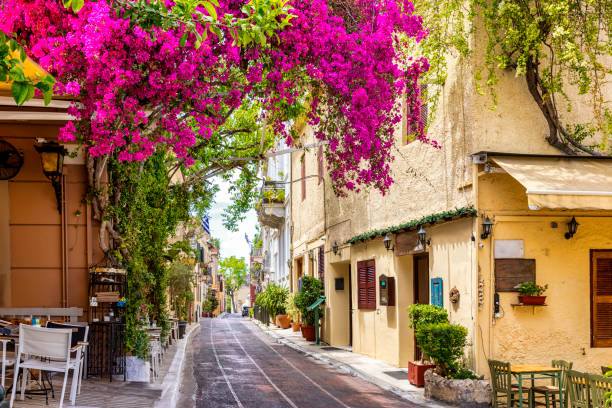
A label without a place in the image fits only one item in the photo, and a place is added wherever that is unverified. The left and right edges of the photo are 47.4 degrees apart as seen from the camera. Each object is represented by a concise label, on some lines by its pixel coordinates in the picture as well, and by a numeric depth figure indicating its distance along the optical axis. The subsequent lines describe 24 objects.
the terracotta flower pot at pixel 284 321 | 33.25
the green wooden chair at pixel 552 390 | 9.79
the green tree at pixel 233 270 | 112.69
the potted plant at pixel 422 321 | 12.61
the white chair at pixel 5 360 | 7.73
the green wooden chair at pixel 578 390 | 8.09
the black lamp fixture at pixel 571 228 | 11.50
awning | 10.01
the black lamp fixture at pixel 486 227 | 11.55
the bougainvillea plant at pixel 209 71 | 8.59
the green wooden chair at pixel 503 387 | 10.09
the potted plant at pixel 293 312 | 27.78
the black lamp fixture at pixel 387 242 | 16.46
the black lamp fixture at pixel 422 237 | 14.05
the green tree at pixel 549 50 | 11.22
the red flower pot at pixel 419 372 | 12.67
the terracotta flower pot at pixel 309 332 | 24.75
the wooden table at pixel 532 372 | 9.77
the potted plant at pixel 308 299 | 24.48
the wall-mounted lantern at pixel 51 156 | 11.16
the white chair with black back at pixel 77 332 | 8.78
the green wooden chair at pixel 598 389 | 7.34
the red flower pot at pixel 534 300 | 11.34
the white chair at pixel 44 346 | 7.61
